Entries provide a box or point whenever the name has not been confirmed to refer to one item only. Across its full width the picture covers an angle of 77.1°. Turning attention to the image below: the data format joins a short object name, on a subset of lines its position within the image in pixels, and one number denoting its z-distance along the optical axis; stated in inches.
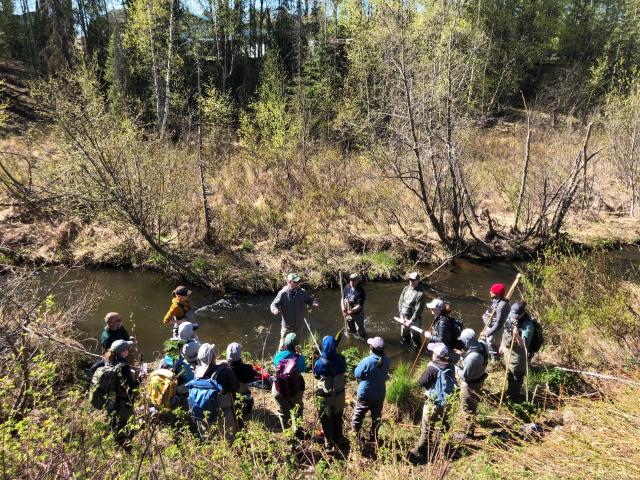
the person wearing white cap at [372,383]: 221.0
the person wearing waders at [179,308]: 313.7
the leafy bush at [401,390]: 275.9
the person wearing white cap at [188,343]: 239.4
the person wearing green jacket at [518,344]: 268.2
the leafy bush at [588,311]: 301.9
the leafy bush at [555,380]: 279.7
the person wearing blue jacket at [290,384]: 221.6
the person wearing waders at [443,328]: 279.1
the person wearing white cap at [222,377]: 207.8
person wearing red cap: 304.7
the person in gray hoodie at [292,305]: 320.8
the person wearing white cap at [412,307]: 354.3
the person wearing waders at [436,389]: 219.1
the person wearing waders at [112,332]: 261.1
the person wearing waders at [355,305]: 373.4
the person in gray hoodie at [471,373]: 232.8
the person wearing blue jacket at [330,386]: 222.2
